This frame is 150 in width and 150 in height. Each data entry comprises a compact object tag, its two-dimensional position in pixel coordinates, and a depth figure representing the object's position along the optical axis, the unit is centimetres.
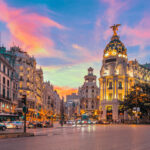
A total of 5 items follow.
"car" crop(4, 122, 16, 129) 4178
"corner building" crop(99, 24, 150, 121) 10100
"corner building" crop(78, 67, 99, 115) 15000
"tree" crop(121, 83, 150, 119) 7506
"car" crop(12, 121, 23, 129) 4187
